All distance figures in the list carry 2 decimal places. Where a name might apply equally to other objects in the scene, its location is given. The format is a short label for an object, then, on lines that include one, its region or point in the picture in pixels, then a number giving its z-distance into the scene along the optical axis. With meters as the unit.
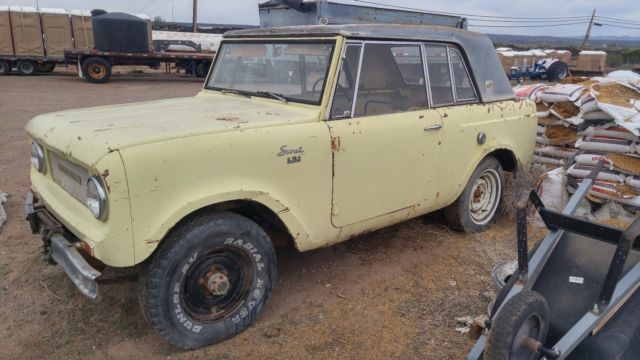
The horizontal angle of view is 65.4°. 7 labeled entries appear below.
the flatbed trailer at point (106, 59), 18.39
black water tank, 18.75
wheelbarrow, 2.28
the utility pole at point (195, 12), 30.62
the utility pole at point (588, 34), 39.16
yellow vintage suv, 2.63
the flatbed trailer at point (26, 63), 19.67
